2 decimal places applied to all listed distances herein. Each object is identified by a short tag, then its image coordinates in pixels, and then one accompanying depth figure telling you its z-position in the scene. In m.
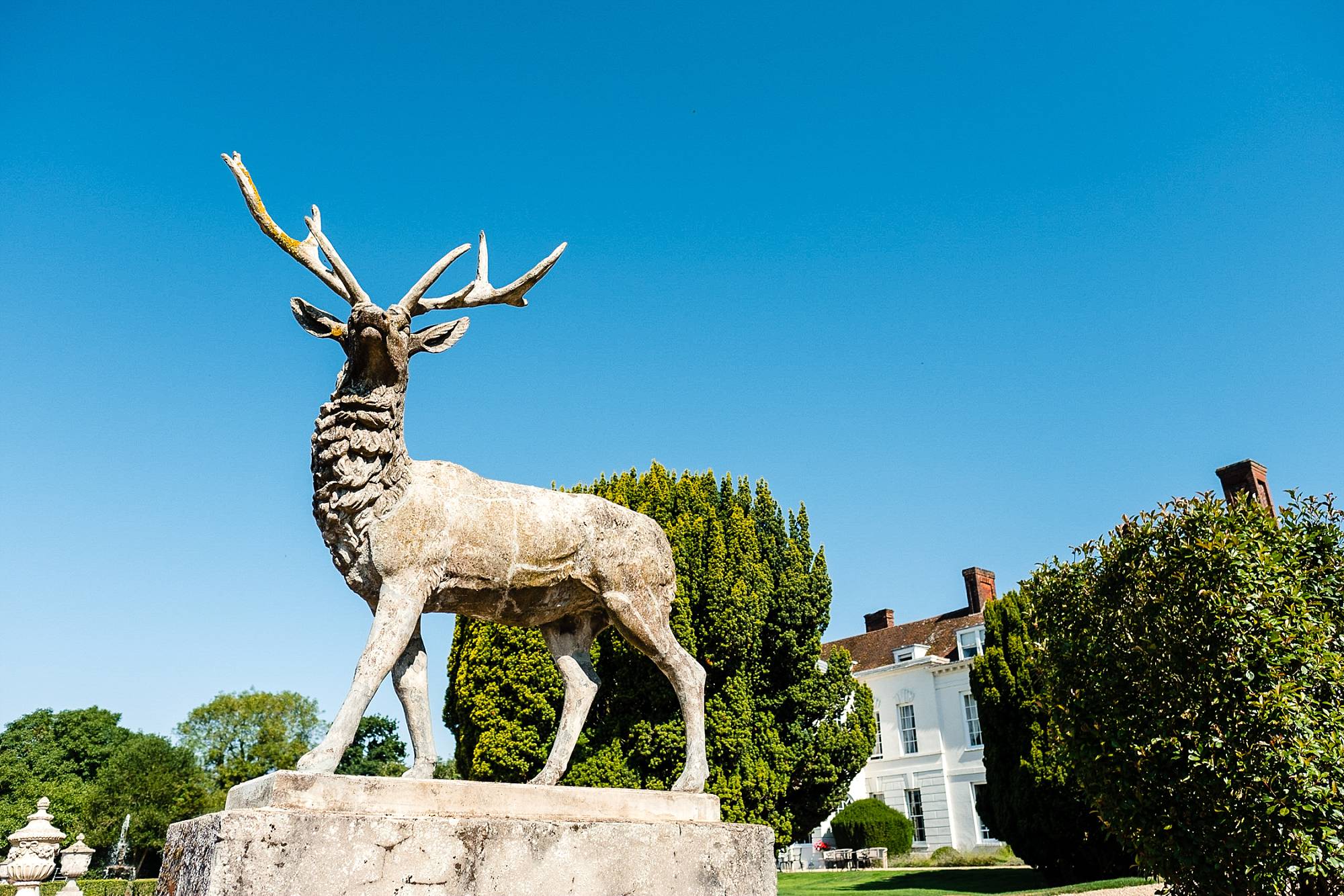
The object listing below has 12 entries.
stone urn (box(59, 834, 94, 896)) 21.97
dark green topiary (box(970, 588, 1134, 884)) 19.44
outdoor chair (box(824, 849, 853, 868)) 33.47
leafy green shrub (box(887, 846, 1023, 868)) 29.00
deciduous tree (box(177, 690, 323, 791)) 53.59
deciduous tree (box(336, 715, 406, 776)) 49.78
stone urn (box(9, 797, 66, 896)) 16.28
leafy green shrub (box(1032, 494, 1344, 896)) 8.68
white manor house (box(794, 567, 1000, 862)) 34.44
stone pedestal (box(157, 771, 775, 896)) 3.68
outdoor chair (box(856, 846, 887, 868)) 32.75
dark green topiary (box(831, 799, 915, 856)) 33.78
